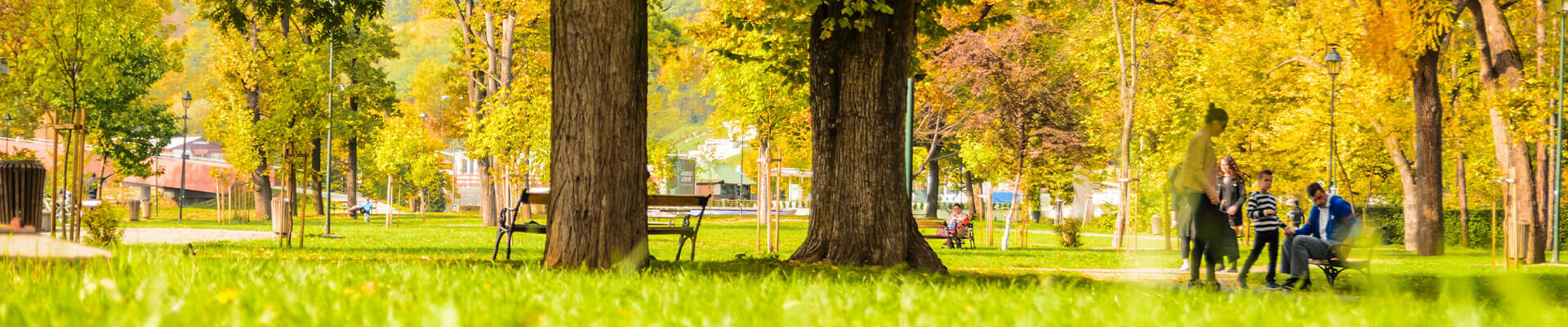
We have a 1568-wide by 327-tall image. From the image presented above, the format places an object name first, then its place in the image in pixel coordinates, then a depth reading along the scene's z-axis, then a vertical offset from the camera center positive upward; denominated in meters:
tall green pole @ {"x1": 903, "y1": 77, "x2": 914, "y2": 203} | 22.98 +1.14
